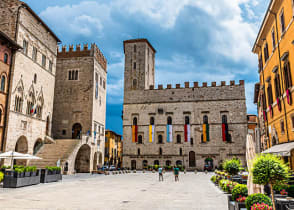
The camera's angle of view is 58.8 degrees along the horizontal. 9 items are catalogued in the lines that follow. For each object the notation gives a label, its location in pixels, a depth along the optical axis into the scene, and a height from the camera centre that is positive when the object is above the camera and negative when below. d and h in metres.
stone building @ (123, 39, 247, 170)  43.88 +4.89
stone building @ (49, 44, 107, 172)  35.72 +6.87
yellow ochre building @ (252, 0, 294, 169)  16.81 +5.77
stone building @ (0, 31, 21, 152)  23.58 +7.33
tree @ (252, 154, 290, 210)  6.55 -0.49
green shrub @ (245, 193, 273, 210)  6.00 -1.12
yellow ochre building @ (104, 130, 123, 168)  62.03 +0.65
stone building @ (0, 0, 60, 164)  25.45 +7.59
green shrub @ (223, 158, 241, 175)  16.45 -0.99
